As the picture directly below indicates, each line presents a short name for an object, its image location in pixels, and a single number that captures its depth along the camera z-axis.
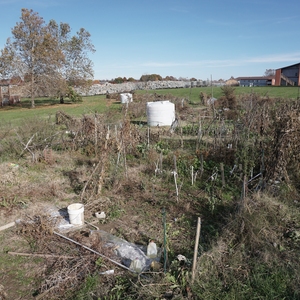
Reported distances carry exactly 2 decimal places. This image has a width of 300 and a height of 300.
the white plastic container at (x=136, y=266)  3.70
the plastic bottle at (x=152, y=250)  3.96
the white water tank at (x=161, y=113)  13.86
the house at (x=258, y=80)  66.03
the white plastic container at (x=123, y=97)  23.52
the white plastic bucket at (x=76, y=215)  4.93
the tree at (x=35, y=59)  23.39
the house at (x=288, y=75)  50.16
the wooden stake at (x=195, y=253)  3.19
